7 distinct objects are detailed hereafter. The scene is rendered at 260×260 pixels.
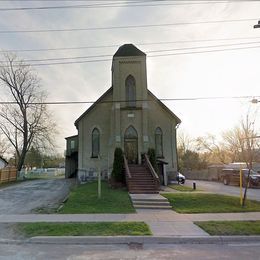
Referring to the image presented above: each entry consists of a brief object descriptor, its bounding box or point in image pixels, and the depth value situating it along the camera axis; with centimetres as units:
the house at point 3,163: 4038
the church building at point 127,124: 2641
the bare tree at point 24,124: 4138
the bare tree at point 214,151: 6422
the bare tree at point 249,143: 1580
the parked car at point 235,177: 3141
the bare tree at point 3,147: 5586
